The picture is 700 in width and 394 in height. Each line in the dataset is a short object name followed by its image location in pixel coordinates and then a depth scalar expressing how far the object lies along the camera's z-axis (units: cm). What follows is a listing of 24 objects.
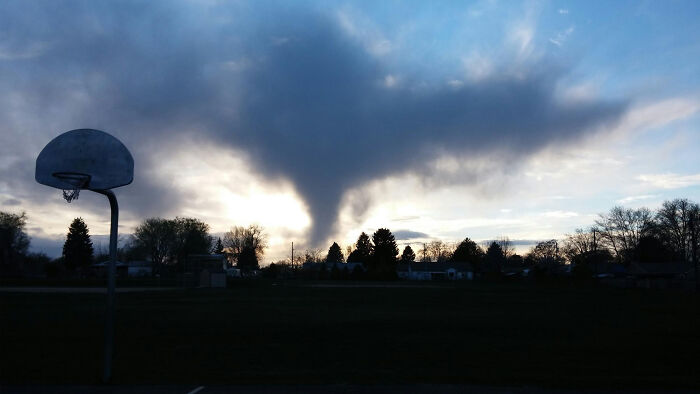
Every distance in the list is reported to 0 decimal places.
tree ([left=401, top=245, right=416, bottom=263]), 16675
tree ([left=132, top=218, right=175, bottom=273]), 12206
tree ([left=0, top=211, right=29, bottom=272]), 7719
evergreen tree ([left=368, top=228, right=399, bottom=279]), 12788
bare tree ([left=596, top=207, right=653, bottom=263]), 10541
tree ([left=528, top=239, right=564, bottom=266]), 15125
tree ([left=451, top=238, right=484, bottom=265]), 15000
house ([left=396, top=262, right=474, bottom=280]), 13400
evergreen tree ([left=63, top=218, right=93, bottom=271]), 10575
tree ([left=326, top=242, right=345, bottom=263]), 17888
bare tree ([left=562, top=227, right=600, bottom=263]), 11621
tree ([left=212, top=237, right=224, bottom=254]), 14598
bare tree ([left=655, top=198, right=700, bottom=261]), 9175
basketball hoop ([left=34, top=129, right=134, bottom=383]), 934
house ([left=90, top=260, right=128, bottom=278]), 11143
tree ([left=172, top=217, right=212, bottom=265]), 11812
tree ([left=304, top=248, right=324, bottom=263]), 18212
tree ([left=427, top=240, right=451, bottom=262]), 18161
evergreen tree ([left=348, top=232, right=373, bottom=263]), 14262
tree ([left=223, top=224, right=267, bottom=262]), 13238
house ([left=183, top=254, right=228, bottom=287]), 5991
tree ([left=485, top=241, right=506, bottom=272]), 14482
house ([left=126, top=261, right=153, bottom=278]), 13200
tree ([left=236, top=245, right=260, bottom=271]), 13112
